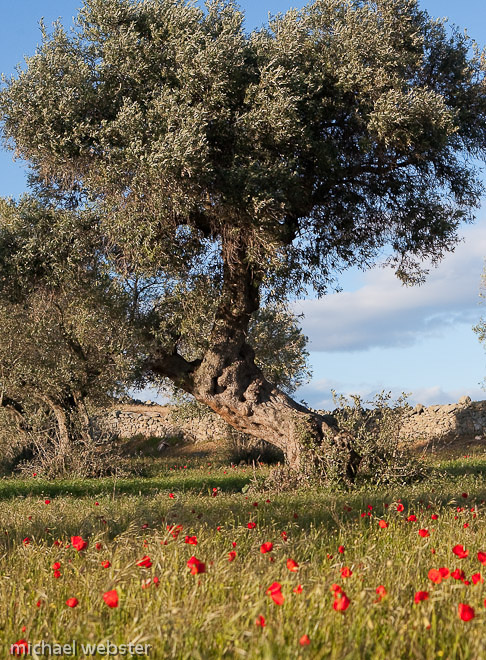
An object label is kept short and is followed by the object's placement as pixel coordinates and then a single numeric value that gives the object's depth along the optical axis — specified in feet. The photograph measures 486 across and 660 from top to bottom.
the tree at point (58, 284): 52.49
